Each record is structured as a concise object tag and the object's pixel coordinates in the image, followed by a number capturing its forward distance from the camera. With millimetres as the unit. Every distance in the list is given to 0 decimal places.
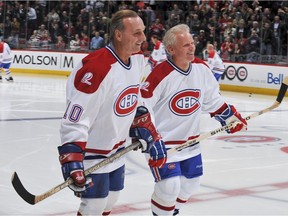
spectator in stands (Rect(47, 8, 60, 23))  19250
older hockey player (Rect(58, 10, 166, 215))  2900
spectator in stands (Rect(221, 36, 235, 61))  15414
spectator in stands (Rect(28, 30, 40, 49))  18941
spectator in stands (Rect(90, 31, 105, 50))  17642
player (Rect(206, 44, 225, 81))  13930
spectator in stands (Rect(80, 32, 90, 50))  18125
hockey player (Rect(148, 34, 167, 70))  14203
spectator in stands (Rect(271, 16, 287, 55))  14656
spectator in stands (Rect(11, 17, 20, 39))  19516
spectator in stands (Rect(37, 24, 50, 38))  19156
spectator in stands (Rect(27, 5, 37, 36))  19406
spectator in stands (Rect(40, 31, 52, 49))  18859
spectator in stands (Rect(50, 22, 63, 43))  18875
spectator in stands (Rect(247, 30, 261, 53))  14940
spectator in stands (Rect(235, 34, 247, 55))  15188
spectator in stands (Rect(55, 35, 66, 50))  18547
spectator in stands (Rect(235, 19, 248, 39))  15503
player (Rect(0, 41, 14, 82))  16078
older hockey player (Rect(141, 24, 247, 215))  3811
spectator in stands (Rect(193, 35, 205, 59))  16031
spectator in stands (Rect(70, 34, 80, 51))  18250
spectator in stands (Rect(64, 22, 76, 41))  18688
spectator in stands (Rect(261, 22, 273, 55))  14781
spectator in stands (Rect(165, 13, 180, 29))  17125
